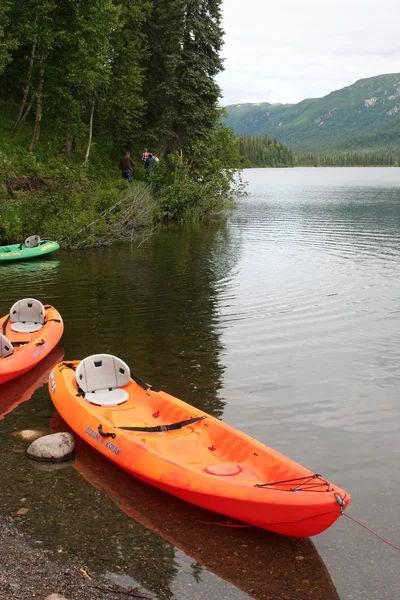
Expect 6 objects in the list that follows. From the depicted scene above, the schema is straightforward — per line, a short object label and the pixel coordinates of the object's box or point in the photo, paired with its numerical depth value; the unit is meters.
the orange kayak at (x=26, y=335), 11.55
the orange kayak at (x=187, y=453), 6.44
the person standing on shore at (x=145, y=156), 36.41
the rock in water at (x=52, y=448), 8.42
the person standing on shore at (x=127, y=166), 35.47
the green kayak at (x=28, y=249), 23.38
